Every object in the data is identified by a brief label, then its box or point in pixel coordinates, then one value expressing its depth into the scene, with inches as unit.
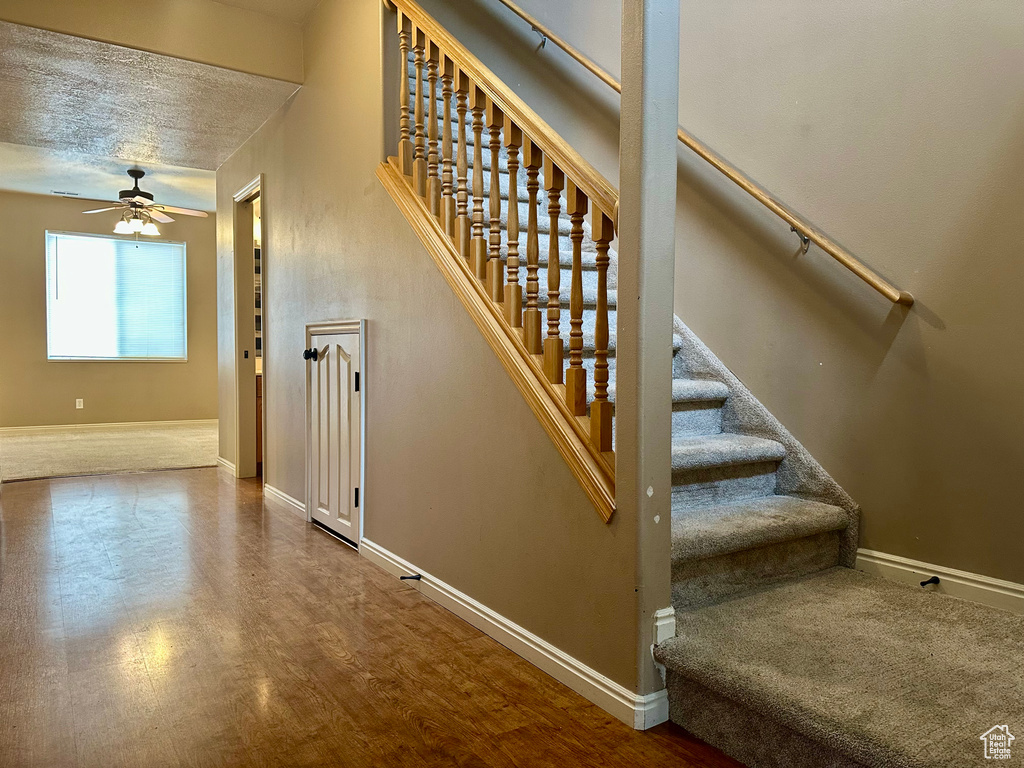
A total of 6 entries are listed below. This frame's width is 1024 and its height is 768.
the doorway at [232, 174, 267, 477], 221.3
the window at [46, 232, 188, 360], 351.3
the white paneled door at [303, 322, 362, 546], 142.9
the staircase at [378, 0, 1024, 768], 62.1
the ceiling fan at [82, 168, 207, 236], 280.8
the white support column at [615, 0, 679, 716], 74.5
